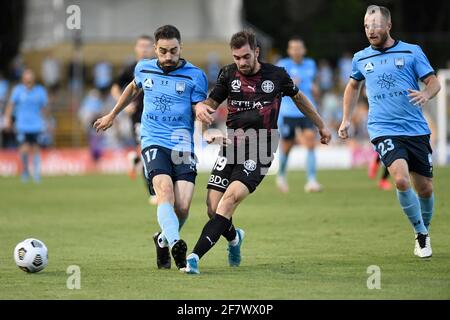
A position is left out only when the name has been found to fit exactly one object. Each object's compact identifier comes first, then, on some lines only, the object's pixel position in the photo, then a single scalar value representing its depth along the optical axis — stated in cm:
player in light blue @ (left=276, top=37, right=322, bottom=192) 1931
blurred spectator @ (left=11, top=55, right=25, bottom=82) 3401
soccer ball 964
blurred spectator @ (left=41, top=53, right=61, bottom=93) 3462
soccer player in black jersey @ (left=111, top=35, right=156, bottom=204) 1598
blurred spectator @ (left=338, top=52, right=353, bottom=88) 3472
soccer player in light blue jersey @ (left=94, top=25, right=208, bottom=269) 986
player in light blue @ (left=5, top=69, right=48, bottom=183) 2473
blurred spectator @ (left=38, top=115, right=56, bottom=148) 3191
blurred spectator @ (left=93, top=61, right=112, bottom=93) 3466
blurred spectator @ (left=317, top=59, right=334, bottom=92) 3475
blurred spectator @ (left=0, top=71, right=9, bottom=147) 3192
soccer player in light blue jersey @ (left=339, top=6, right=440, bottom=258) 1030
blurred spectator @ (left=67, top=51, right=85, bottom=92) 3494
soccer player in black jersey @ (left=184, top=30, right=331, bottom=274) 948
